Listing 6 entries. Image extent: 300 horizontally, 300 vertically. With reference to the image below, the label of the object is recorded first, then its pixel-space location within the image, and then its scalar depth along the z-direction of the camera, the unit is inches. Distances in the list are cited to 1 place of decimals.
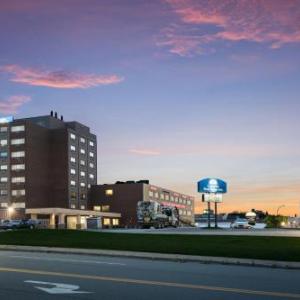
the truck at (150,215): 2259.9
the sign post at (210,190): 2119.8
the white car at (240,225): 2177.8
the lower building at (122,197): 4249.5
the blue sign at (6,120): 4035.2
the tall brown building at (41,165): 3913.2
